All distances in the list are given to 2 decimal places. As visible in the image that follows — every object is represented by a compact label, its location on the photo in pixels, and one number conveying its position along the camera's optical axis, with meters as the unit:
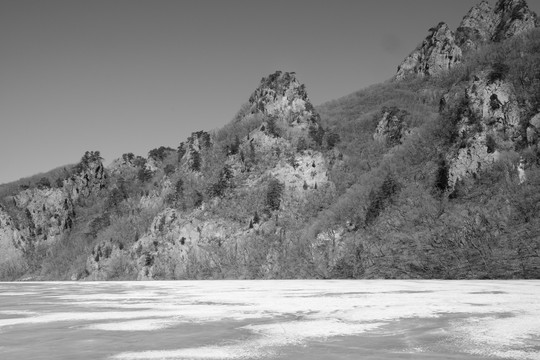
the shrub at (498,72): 59.13
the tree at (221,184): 72.50
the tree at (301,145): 76.25
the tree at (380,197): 54.69
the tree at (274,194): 67.75
